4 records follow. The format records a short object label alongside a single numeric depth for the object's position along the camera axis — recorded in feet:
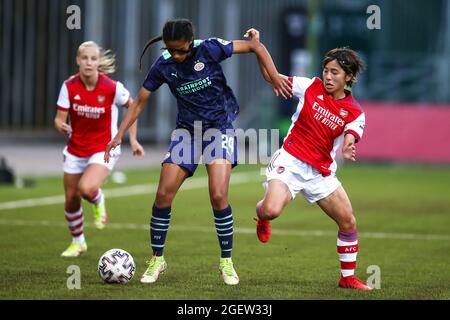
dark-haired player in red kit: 58.75
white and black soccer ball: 57.31
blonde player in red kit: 72.54
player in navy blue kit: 59.06
